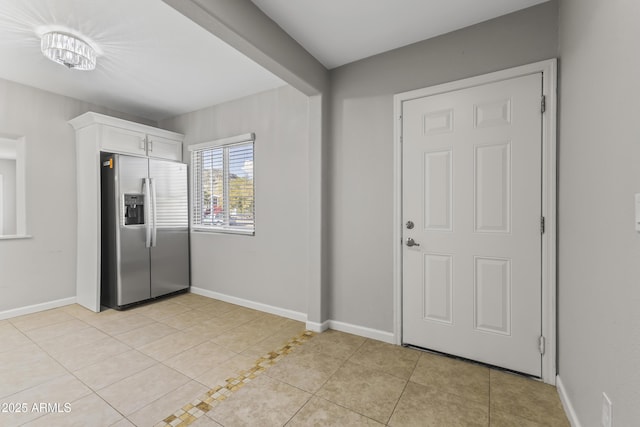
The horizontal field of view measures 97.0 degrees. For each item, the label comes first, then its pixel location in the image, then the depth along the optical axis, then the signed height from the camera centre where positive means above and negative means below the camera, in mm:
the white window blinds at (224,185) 3465 +320
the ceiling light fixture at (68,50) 2152 +1269
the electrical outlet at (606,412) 1092 -804
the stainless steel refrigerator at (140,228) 3289 -224
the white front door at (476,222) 1929 -99
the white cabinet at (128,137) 3260 +926
